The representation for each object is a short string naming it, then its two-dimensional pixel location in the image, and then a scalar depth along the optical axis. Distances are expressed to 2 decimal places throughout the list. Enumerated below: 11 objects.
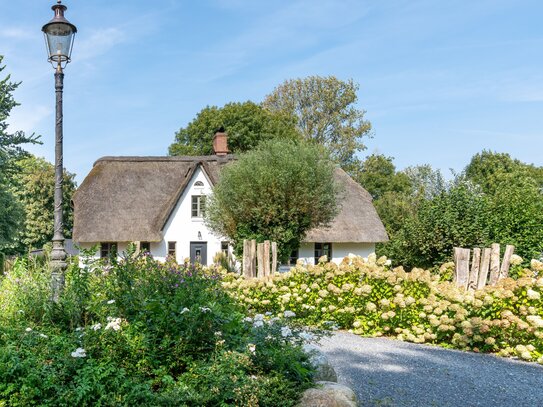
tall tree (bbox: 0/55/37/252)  20.86
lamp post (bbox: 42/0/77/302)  7.76
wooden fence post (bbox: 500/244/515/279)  10.68
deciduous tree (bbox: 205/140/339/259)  17.64
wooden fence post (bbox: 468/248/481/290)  10.82
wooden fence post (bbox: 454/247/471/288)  10.72
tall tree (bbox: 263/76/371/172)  37.22
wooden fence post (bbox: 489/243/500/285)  10.82
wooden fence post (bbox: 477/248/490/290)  10.69
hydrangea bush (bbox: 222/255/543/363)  8.25
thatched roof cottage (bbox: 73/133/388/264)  25.73
